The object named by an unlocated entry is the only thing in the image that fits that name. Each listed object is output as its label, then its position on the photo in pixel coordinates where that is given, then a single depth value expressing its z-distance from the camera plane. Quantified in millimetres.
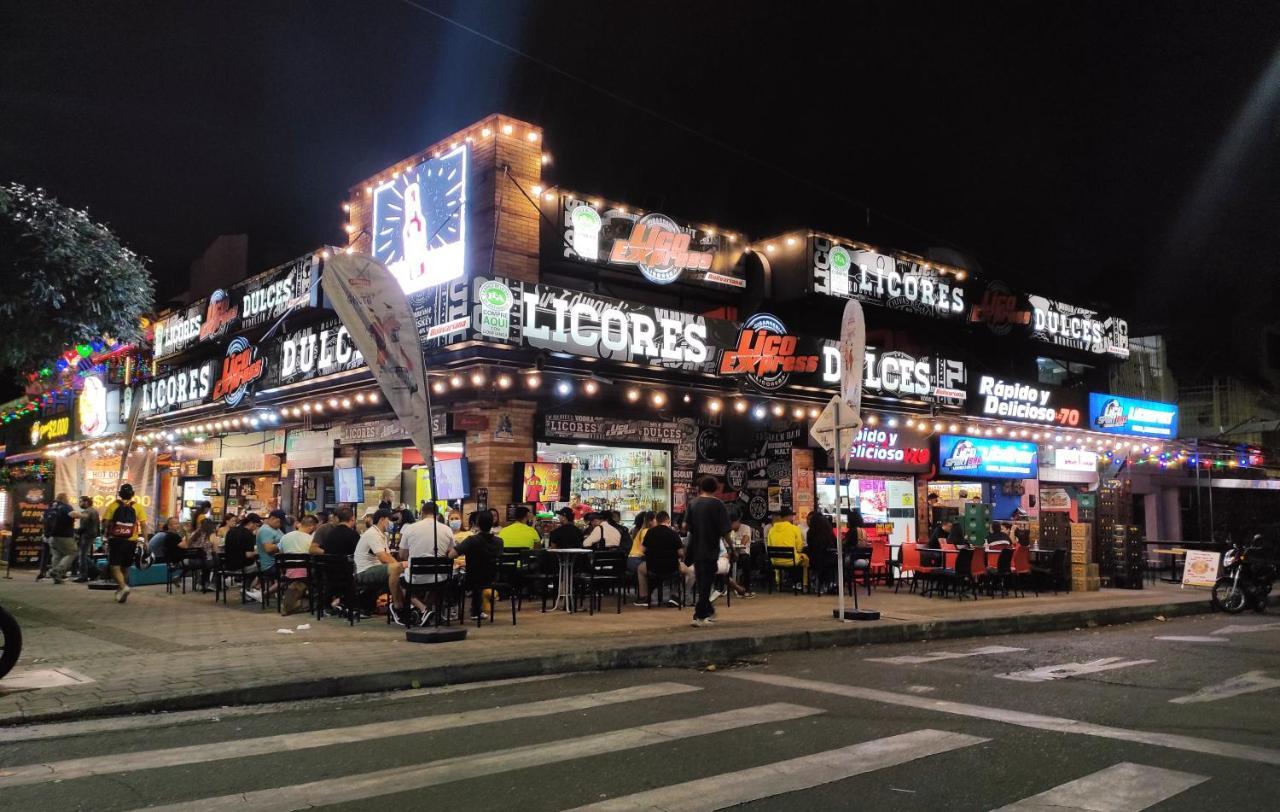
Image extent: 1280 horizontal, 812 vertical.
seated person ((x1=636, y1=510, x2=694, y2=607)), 12898
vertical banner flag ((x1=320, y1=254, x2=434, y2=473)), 9195
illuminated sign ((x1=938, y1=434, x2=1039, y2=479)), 21672
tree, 11000
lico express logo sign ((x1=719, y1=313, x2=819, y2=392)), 16391
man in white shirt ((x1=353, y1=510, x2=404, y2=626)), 11398
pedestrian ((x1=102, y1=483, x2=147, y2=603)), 14016
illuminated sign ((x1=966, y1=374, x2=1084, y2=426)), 21125
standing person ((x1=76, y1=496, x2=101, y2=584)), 18281
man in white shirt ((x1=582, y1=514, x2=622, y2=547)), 13562
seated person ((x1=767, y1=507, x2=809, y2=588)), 15812
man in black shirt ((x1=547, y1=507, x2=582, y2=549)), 13133
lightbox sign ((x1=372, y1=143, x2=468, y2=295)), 15836
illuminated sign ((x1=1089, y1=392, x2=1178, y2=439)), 23969
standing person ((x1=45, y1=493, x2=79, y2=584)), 17625
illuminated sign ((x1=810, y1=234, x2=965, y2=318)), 19734
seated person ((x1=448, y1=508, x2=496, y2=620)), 10969
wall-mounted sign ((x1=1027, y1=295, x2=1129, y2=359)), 24344
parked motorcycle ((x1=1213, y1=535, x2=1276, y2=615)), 14750
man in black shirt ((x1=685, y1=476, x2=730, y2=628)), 11203
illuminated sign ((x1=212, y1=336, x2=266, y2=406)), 18438
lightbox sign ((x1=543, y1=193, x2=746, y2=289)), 16234
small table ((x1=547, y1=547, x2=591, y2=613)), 12628
